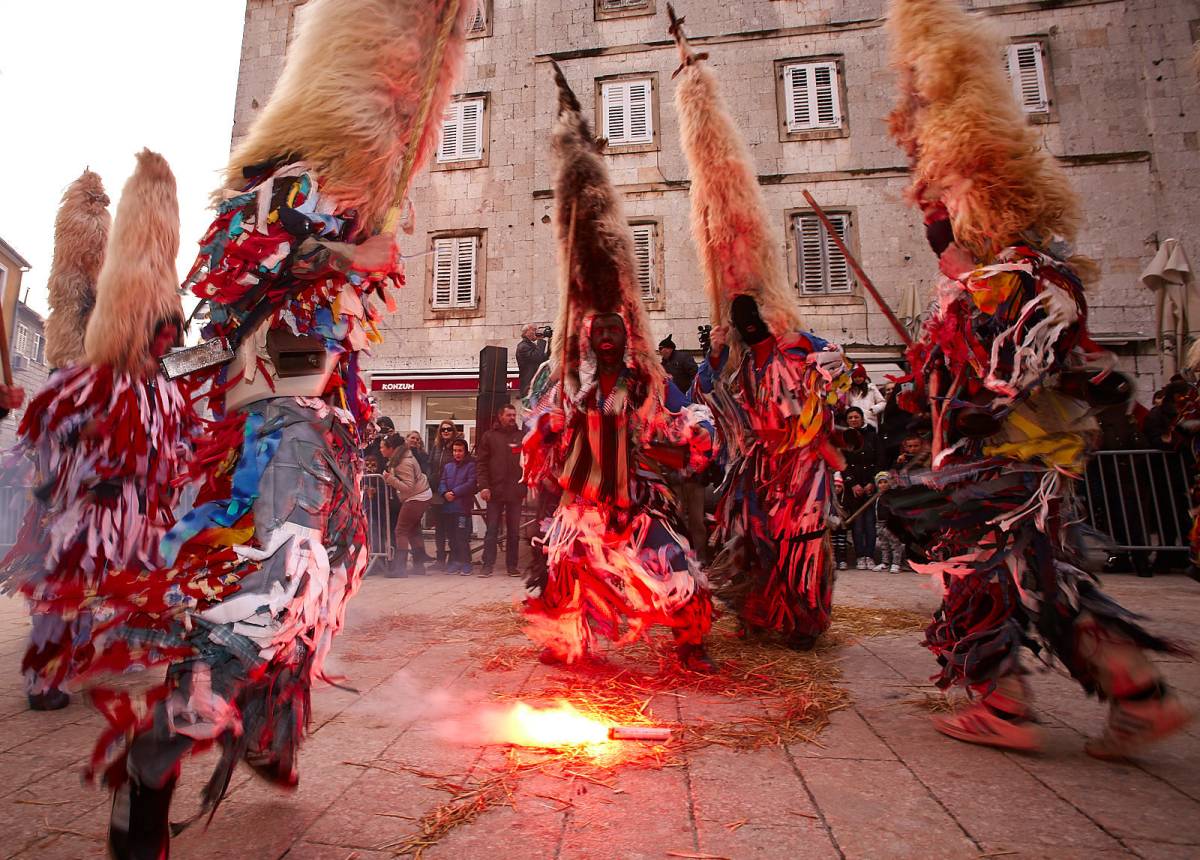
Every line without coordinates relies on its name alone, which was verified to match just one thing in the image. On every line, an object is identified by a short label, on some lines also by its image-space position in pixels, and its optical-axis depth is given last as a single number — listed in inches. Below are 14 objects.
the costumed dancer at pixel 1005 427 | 91.2
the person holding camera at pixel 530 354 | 356.8
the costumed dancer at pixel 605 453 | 133.7
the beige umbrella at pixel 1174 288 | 315.3
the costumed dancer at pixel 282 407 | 59.6
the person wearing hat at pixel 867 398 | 359.3
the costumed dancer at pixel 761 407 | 152.2
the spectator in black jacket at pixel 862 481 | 316.2
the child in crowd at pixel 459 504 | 349.1
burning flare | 95.9
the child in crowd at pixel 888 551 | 318.3
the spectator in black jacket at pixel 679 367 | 297.3
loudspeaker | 372.8
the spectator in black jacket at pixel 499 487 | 335.0
